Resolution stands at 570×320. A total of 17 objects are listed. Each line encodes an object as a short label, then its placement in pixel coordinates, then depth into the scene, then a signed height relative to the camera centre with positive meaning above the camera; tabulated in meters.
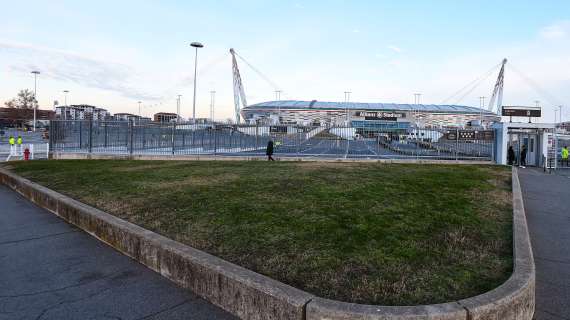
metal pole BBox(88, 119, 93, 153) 20.03 +0.06
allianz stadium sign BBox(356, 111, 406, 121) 110.81 +8.81
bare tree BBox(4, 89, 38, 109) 77.69 +6.94
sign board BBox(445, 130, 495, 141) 20.08 +0.49
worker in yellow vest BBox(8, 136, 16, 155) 22.01 -0.78
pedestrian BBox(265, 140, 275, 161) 18.75 -0.53
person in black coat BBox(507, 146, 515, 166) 21.53 -0.68
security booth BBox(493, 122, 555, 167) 20.22 +0.30
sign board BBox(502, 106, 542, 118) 34.76 +3.09
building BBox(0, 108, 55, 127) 78.81 +4.08
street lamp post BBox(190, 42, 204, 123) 29.92 +6.40
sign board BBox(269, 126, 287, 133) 20.81 +0.60
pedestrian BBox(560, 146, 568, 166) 21.70 -0.40
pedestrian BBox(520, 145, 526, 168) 21.92 -0.65
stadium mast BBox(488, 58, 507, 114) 131.88 +20.05
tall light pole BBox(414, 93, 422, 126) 130.94 +9.86
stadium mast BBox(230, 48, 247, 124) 118.19 +17.51
